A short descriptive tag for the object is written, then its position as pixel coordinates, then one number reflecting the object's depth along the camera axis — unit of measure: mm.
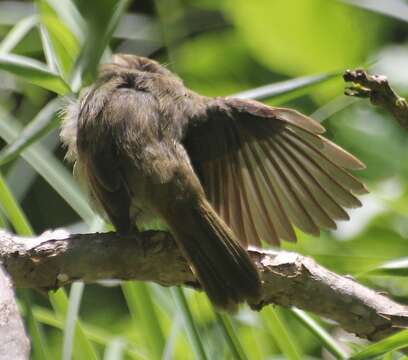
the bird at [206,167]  3683
